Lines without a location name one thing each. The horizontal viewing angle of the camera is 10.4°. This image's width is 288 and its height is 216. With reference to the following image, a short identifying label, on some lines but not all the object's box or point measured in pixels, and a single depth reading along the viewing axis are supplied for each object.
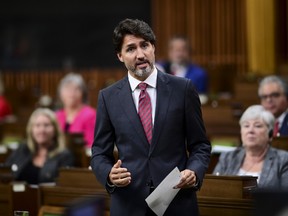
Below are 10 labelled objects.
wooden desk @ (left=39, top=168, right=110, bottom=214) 10.46
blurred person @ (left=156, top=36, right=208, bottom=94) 17.78
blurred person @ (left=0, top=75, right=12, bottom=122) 20.69
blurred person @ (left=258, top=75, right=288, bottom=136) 13.51
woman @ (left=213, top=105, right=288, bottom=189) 10.04
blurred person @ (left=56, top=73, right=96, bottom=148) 15.71
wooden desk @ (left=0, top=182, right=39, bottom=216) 10.80
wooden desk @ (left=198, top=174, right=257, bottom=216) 8.98
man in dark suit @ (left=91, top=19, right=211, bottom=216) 7.49
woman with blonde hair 12.71
